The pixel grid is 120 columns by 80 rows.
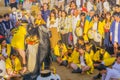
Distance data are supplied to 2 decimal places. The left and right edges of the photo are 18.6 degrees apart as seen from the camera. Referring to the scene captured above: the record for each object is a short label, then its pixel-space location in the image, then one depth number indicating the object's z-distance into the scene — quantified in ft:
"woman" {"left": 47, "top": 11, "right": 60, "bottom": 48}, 33.33
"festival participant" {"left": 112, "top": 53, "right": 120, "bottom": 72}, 24.80
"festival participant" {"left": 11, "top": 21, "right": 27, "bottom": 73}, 23.53
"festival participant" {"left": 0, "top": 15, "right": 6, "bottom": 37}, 32.85
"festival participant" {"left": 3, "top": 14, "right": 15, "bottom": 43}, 33.00
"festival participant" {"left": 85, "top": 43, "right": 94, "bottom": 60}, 30.58
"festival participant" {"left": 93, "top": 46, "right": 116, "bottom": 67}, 28.67
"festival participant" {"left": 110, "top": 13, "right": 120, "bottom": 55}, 32.04
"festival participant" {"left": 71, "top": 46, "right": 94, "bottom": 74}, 29.55
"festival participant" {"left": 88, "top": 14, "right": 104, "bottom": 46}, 33.19
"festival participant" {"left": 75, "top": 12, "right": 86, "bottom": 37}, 34.12
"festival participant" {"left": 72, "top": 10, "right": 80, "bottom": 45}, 34.39
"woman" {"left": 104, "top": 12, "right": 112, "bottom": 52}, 32.96
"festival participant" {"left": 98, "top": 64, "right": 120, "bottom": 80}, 23.48
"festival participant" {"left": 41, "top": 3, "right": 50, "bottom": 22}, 33.97
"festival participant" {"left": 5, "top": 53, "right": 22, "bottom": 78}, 26.68
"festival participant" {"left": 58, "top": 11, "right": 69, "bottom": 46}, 34.68
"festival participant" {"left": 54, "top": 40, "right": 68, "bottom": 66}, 32.06
